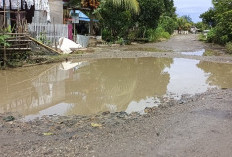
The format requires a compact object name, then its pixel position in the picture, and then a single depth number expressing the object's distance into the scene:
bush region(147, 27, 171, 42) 30.61
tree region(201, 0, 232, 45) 22.48
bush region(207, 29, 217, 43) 29.17
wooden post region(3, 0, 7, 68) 11.42
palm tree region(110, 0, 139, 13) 22.02
